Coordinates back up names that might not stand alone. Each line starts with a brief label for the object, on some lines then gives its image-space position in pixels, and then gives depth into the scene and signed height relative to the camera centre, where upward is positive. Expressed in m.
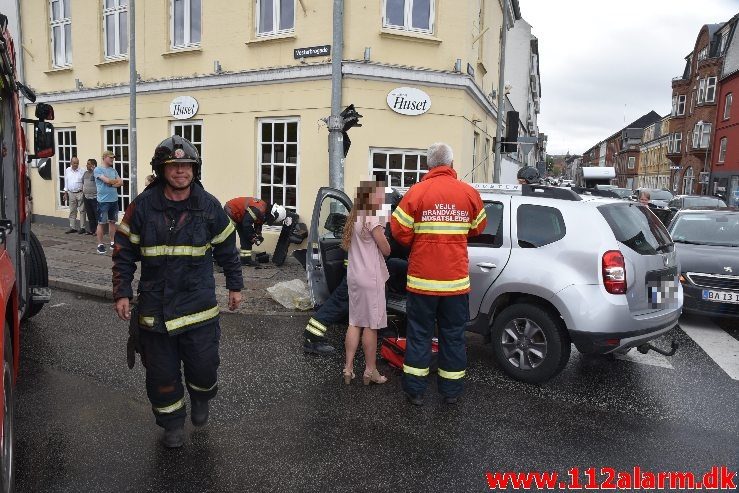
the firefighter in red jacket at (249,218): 9.29 -0.67
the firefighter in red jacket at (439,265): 4.04 -0.59
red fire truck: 2.85 -0.49
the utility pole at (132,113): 10.55 +1.23
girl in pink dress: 4.38 -0.74
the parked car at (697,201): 20.03 -0.23
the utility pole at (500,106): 12.10 +1.86
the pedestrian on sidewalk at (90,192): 12.32 -0.40
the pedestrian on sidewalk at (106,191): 10.67 -0.32
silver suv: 4.34 -0.74
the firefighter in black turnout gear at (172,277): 3.32 -0.63
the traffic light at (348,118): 7.86 +0.95
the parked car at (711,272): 6.41 -0.93
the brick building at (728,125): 36.69 +5.02
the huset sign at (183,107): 11.76 +1.54
